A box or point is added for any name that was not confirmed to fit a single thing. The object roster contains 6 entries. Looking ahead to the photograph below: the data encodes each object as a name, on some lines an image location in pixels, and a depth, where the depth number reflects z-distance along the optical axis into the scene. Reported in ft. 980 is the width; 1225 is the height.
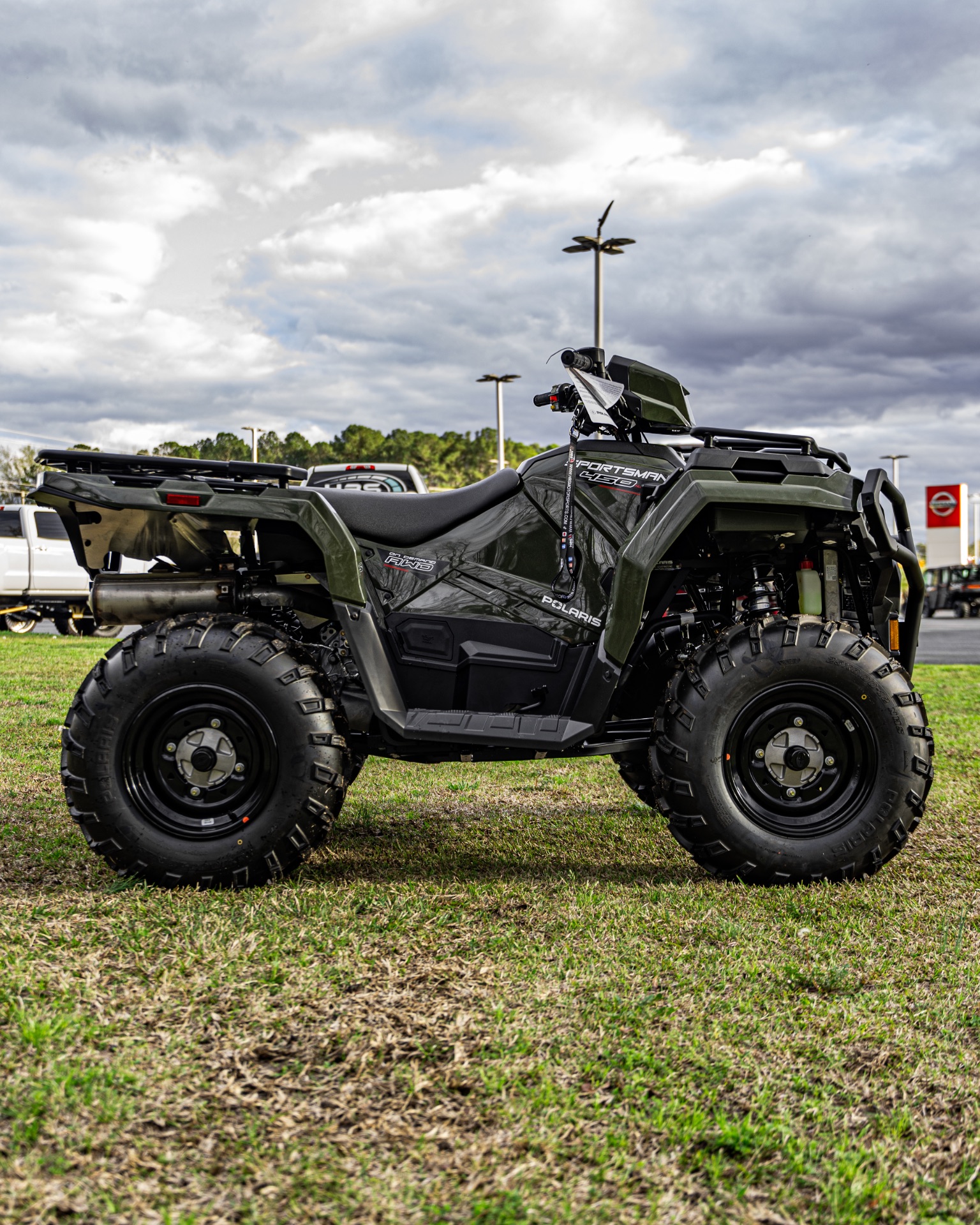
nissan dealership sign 115.24
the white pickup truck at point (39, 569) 57.06
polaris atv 12.10
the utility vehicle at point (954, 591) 107.34
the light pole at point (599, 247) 73.20
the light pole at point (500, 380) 114.93
